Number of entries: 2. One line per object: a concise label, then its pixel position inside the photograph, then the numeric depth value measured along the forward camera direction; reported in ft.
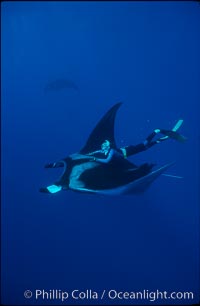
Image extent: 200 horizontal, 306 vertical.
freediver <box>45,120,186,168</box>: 12.75
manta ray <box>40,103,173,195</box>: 12.53
